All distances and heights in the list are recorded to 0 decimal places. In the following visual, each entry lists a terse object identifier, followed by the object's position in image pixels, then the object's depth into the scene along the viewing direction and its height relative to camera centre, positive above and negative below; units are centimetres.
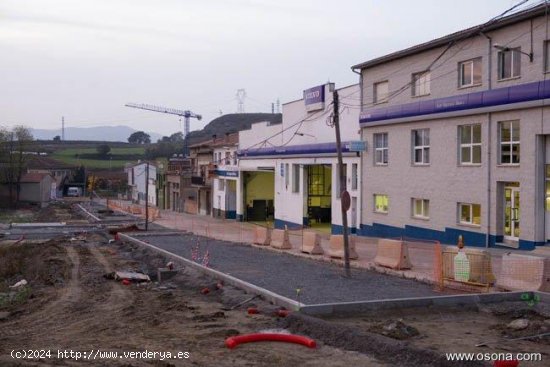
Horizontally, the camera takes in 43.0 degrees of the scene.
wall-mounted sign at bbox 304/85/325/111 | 3916 +440
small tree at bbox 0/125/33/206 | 9375 +218
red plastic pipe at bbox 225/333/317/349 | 1065 -256
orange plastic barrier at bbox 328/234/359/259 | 2302 -243
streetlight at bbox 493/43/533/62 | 2295 +433
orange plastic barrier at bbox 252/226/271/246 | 3000 -268
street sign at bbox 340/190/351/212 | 1806 -65
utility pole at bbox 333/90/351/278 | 1816 -70
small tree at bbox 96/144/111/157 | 17200 +620
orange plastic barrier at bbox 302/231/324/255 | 2523 -252
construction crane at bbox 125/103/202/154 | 18808 +1608
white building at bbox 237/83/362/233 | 3584 +63
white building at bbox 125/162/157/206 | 8925 -107
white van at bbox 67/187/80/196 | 13000 -303
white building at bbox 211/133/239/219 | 5666 -34
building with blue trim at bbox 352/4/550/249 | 2298 +150
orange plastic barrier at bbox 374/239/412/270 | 1956 -229
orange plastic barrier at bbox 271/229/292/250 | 2802 -266
